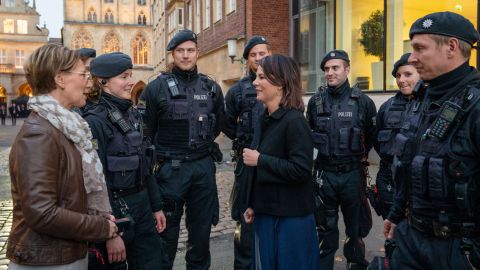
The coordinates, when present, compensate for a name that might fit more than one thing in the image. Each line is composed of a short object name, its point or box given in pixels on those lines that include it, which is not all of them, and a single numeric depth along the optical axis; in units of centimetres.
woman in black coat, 335
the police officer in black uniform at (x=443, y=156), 250
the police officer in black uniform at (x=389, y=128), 491
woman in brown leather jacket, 242
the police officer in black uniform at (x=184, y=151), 469
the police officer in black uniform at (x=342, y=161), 500
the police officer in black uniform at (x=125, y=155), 350
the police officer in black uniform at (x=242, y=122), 500
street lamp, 1671
